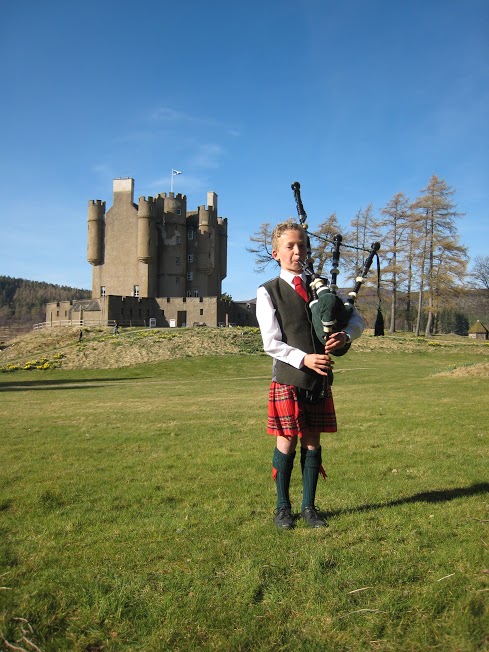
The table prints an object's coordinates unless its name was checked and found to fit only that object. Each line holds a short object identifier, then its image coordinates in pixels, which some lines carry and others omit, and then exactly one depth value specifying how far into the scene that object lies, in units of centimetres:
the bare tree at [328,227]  5346
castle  6269
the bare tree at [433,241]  5244
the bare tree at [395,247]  5320
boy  471
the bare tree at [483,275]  7119
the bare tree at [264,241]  5797
